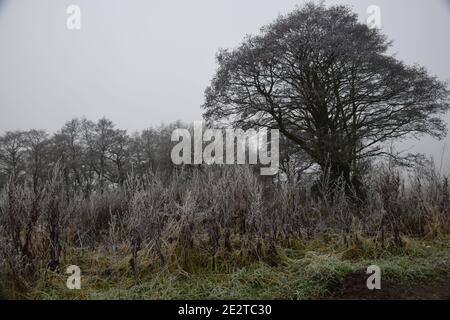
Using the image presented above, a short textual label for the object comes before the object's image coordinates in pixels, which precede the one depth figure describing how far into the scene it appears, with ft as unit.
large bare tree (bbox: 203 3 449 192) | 41.60
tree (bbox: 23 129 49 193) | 80.17
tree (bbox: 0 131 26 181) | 84.02
